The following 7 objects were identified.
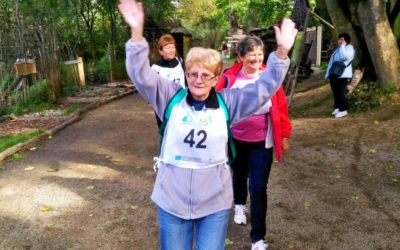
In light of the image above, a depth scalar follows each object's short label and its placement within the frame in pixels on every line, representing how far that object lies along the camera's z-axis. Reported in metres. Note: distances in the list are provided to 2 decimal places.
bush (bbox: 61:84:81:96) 14.34
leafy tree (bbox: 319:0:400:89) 9.25
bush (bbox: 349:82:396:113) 9.24
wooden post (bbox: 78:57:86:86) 16.94
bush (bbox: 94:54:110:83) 19.50
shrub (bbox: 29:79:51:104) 12.35
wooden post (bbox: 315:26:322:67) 21.59
